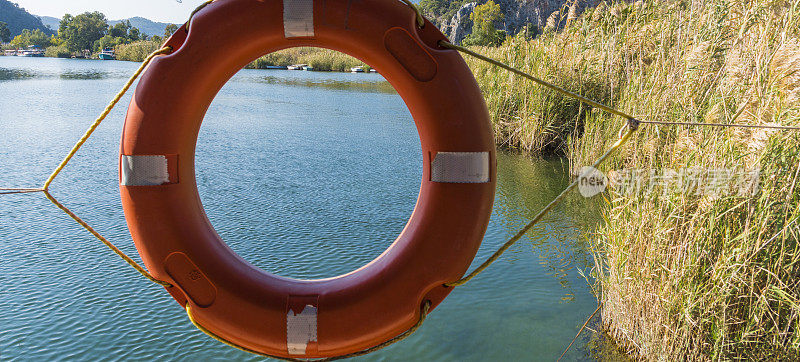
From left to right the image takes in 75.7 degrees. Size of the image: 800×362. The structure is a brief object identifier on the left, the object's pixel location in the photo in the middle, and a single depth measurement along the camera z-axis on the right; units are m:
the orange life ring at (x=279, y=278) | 1.38
